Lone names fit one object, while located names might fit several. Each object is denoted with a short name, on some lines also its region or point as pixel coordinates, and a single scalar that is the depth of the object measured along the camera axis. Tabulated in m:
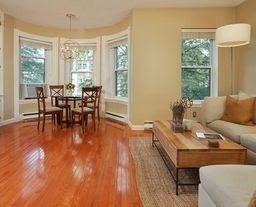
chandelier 5.48
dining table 4.74
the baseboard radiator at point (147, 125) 4.53
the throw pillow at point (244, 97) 3.08
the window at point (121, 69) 5.38
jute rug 1.83
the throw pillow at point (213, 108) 3.43
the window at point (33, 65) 5.44
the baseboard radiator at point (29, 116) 5.51
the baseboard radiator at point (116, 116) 5.35
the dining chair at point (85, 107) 4.45
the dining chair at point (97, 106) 5.01
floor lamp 3.15
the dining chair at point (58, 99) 4.93
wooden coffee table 1.93
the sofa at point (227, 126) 2.42
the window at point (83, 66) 5.93
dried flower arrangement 2.61
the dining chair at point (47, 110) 4.43
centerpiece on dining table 5.31
